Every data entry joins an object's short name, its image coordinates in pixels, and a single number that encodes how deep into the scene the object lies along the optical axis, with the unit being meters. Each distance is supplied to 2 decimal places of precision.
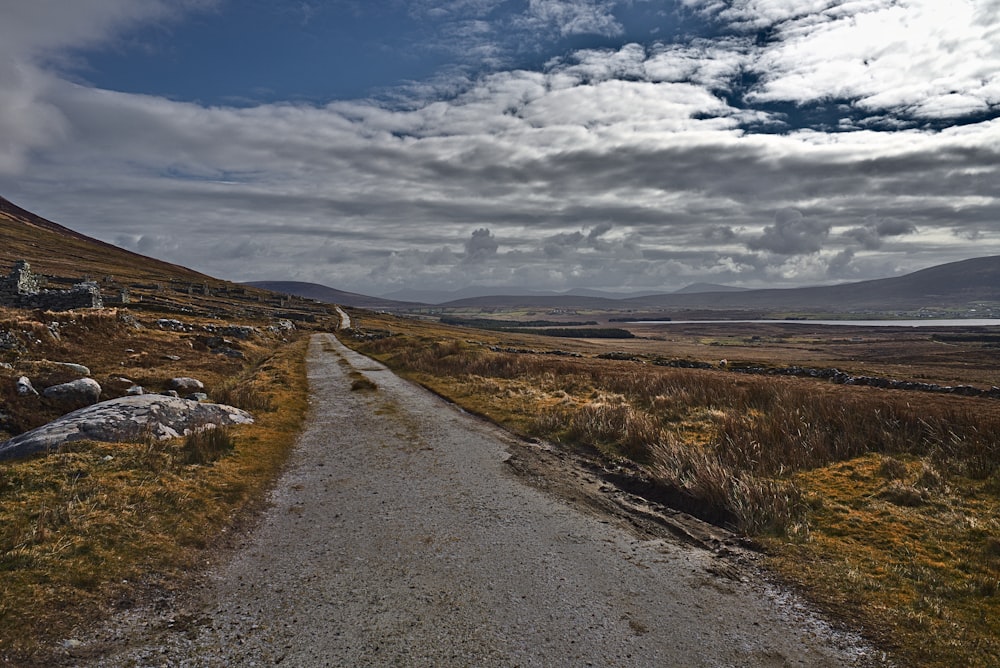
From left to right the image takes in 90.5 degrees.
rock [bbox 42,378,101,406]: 15.83
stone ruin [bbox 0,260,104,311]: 44.44
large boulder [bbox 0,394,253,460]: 11.29
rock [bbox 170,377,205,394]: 22.00
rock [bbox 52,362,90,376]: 19.47
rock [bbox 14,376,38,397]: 15.08
